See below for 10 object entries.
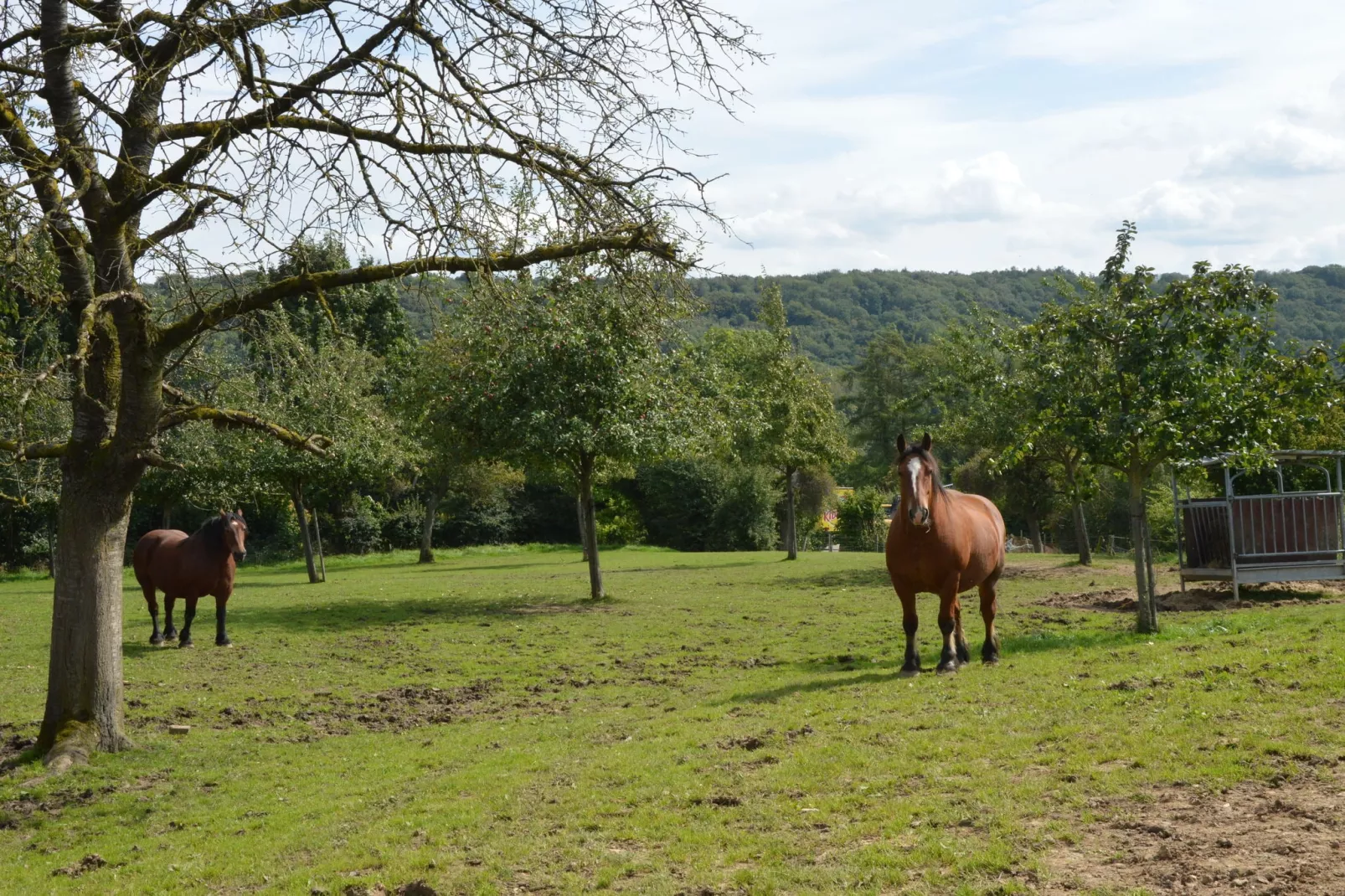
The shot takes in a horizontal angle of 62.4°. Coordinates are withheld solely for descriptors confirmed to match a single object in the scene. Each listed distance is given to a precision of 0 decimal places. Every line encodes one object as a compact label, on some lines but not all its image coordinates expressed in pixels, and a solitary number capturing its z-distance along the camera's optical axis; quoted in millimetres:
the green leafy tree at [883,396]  81250
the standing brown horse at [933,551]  10953
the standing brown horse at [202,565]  17078
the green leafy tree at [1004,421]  15227
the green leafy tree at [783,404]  37094
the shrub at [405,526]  50281
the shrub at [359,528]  48906
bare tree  8359
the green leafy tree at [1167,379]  13383
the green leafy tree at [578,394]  22031
